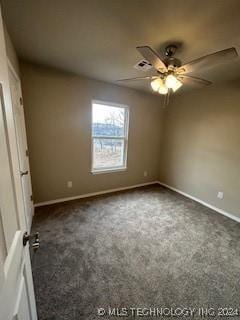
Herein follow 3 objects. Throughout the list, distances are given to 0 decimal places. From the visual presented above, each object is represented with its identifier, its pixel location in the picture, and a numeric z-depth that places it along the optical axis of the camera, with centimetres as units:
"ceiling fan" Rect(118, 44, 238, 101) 133
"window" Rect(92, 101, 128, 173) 328
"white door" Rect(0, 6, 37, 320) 58
